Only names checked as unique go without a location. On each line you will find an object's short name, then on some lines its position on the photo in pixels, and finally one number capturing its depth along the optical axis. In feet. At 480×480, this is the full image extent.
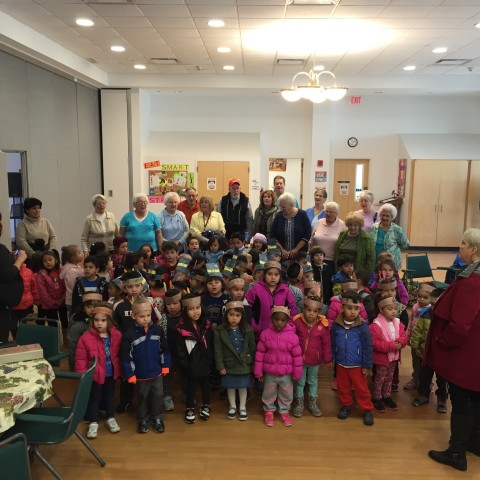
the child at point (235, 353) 11.67
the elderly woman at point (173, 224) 18.93
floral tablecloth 7.44
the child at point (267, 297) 13.07
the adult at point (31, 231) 17.42
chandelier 19.51
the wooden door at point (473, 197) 35.06
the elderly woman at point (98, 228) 18.51
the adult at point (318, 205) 20.38
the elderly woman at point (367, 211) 19.71
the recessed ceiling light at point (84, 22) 19.06
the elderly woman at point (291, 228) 17.38
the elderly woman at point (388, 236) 17.56
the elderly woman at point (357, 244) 16.38
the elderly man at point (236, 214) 20.43
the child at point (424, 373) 12.39
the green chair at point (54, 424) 8.18
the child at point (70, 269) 14.97
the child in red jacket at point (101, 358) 10.76
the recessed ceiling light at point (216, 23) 19.03
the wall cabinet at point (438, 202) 35.24
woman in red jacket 9.11
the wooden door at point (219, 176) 36.04
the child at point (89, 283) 14.28
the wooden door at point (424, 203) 35.29
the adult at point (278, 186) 21.98
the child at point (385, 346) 12.03
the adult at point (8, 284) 10.75
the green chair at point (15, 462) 5.89
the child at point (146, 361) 10.96
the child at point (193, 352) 11.60
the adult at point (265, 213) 19.01
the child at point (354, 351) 11.66
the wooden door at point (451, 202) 35.19
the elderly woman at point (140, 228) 18.31
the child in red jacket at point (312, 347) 12.00
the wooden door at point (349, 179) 38.09
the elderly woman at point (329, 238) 17.79
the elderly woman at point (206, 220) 18.70
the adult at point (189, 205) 20.92
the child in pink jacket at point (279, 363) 11.51
